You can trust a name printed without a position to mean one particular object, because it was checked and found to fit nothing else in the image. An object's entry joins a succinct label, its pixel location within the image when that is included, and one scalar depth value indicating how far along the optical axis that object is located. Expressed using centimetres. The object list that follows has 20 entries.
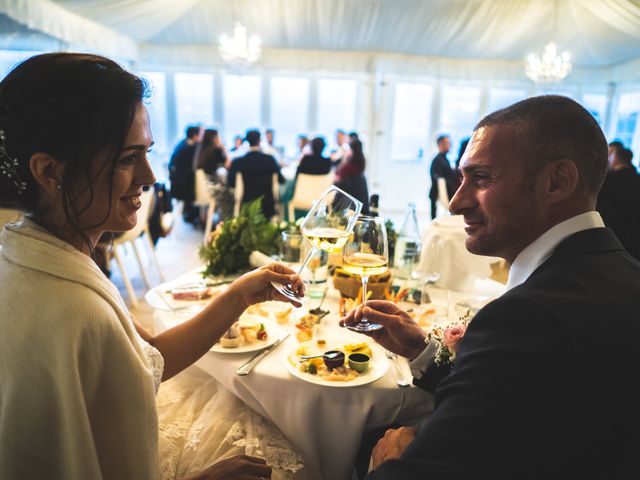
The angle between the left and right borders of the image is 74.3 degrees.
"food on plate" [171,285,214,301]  178
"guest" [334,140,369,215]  521
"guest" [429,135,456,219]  671
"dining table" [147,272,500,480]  122
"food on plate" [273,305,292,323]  161
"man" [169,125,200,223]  635
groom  70
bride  83
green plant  209
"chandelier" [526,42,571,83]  742
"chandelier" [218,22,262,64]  742
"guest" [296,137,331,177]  583
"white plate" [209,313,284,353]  137
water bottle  210
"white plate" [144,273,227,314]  168
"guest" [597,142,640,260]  424
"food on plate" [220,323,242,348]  139
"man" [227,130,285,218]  581
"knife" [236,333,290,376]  127
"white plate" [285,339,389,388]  120
